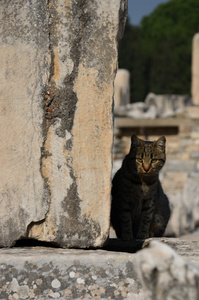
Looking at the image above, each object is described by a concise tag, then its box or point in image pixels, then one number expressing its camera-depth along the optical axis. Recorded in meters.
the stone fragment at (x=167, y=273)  2.44
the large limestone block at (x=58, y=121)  4.82
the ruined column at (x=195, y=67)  28.32
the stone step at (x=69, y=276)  4.42
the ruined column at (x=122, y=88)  33.65
